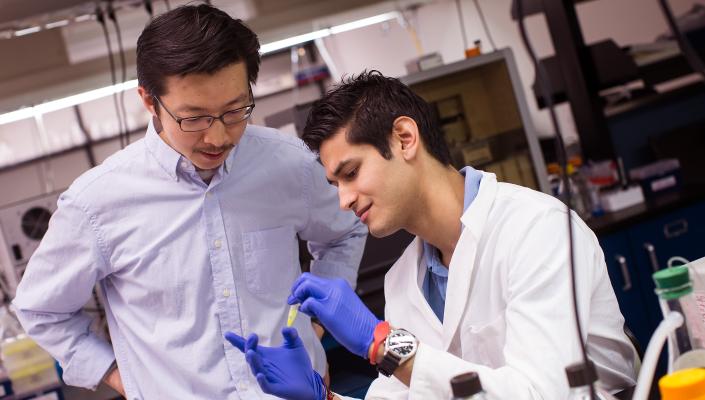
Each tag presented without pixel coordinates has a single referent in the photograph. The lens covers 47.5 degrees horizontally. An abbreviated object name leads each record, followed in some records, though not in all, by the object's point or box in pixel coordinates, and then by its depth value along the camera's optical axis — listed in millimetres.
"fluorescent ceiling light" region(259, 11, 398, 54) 3982
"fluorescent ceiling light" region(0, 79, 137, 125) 3904
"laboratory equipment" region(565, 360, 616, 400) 911
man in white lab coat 1334
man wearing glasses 1972
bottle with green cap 1038
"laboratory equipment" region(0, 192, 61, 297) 3588
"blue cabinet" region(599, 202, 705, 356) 3494
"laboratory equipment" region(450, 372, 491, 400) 937
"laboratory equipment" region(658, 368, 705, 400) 958
